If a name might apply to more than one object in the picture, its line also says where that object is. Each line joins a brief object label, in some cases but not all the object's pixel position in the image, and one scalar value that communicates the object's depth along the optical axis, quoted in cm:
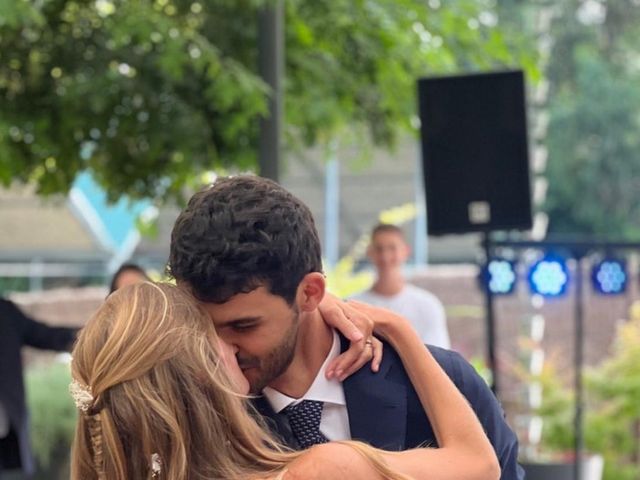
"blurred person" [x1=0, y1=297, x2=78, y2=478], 700
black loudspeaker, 745
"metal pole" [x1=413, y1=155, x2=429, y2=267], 2183
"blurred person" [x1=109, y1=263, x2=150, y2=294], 631
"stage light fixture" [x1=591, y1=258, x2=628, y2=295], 977
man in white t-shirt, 761
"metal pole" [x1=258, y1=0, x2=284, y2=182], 607
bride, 234
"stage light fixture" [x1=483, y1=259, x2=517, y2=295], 892
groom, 247
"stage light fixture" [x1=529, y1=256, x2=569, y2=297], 945
